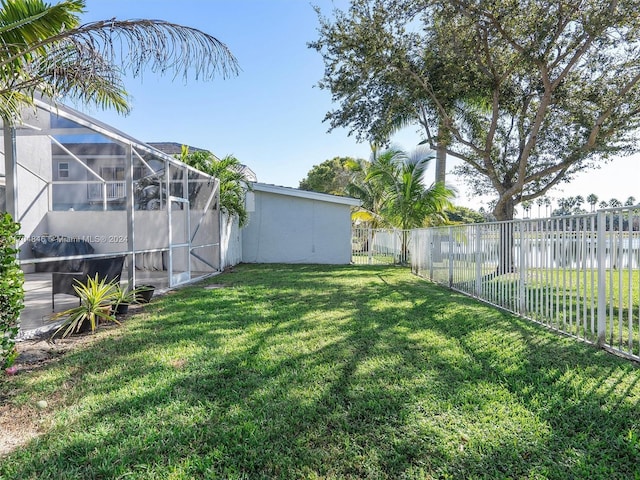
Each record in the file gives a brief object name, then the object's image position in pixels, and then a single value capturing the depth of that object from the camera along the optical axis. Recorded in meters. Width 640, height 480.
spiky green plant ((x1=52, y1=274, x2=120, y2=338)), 4.76
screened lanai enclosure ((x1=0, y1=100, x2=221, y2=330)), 6.22
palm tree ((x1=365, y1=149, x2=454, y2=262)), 14.34
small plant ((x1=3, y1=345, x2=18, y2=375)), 3.04
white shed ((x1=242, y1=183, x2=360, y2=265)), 15.20
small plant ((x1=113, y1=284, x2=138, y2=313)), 5.50
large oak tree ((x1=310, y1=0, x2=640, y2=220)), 8.62
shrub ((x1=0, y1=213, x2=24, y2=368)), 3.04
